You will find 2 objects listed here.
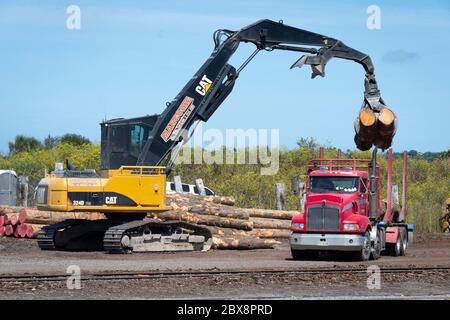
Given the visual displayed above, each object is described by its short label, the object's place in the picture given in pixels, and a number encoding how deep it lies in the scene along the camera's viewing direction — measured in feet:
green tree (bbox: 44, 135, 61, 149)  259.78
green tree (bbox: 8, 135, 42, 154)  267.59
